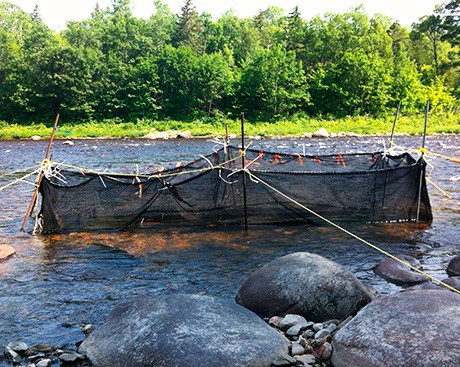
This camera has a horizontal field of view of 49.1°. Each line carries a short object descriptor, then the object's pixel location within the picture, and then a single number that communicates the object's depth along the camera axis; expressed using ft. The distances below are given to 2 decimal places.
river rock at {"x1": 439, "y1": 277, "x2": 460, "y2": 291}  23.67
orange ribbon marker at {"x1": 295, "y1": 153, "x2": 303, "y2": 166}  45.78
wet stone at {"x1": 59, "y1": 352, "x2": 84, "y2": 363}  18.19
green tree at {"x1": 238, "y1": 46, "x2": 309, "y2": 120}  194.90
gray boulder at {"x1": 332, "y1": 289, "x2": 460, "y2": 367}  14.69
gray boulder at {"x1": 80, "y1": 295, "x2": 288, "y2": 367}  15.79
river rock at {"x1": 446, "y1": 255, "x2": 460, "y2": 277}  27.38
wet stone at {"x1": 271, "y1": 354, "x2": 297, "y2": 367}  16.53
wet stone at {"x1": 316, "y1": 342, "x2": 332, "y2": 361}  17.28
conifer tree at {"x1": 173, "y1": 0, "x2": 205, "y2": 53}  242.99
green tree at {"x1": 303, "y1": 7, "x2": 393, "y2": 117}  198.90
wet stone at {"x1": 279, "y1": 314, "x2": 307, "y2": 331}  20.08
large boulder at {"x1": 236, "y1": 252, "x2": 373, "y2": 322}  21.17
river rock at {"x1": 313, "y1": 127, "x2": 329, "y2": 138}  152.46
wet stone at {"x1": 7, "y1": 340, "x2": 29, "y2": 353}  19.12
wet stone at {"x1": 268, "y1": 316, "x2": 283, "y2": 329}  20.42
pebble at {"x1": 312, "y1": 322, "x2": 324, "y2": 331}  19.57
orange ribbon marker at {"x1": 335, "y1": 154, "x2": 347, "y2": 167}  46.42
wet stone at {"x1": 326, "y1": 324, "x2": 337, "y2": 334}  19.11
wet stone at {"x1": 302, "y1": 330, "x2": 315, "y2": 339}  19.06
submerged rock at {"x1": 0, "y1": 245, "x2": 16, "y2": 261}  31.65
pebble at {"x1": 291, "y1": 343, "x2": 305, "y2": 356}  17.58
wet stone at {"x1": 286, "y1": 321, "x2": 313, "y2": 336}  19.42
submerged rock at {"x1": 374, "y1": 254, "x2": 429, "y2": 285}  26.71
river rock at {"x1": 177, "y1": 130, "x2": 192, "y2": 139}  154.61
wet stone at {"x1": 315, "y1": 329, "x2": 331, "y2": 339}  18.71
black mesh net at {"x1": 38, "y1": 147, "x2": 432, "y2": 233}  36.91
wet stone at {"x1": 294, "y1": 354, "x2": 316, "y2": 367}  16.88
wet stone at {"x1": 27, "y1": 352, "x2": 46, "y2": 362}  18.58
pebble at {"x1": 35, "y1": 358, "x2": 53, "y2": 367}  17.77
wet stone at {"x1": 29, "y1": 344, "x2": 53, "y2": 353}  19.31
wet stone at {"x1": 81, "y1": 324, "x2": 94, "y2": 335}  21.11
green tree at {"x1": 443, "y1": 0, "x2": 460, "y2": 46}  212.84
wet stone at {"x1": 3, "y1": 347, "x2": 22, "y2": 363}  18.44
